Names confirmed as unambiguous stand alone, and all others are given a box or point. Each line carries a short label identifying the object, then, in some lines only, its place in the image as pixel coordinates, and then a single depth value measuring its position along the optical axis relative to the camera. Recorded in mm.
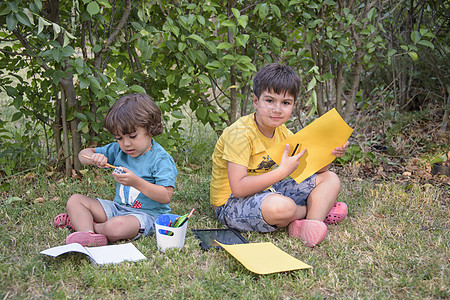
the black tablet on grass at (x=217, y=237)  2189
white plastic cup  2055
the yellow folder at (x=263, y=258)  1859
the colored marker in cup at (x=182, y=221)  2064
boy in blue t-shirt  2189
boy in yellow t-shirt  2297
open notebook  1866
